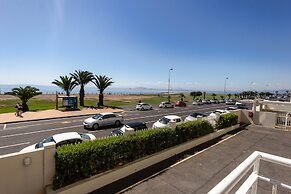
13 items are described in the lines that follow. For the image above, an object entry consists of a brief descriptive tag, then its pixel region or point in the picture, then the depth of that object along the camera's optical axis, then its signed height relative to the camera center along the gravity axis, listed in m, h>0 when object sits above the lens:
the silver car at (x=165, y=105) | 48.52 -3.31
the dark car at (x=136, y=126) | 17.84 -3.00
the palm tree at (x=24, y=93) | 35.25 -1.08
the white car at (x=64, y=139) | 12.02 -2.89
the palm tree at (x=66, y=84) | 43.69 +0.81
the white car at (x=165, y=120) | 20.65 -2.89
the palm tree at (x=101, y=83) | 47.26 +1.23
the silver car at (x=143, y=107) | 42.24 -3.36
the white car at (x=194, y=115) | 24.66 -2.80
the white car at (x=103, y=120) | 23.75 -3.60
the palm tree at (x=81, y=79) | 45.07 +1.87
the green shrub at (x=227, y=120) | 19.03 -2.64
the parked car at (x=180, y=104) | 53.19 -3.29
